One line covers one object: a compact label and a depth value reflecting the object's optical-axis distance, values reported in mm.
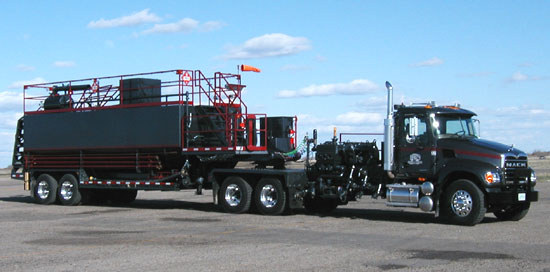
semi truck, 17312
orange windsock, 22453
